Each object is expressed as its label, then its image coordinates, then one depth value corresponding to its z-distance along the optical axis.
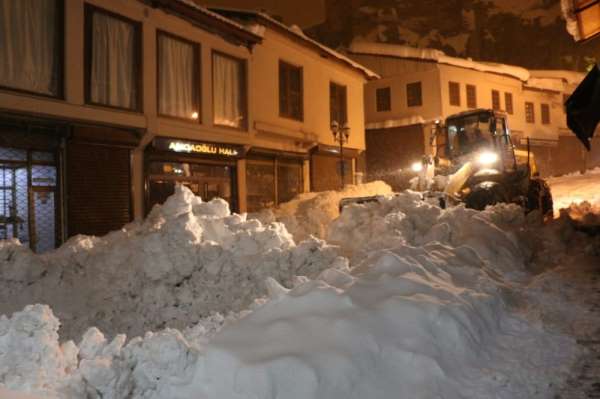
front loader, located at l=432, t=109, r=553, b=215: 12.80
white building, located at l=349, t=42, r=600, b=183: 28.41
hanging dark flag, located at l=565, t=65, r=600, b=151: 8.66
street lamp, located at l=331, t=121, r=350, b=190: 20.84
